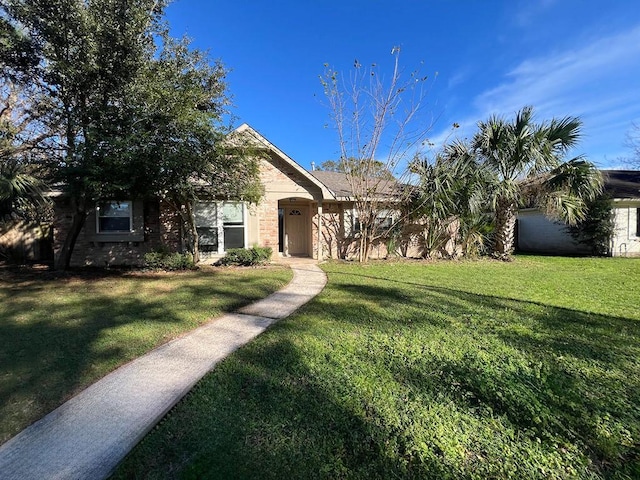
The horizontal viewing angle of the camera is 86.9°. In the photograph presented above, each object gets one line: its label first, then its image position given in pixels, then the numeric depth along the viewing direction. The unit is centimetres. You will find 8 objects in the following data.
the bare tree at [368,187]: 1221
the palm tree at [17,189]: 825
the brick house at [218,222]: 1189
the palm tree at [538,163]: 1220
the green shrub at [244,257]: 1146
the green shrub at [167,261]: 1046
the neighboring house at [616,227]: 1523
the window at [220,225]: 1216
